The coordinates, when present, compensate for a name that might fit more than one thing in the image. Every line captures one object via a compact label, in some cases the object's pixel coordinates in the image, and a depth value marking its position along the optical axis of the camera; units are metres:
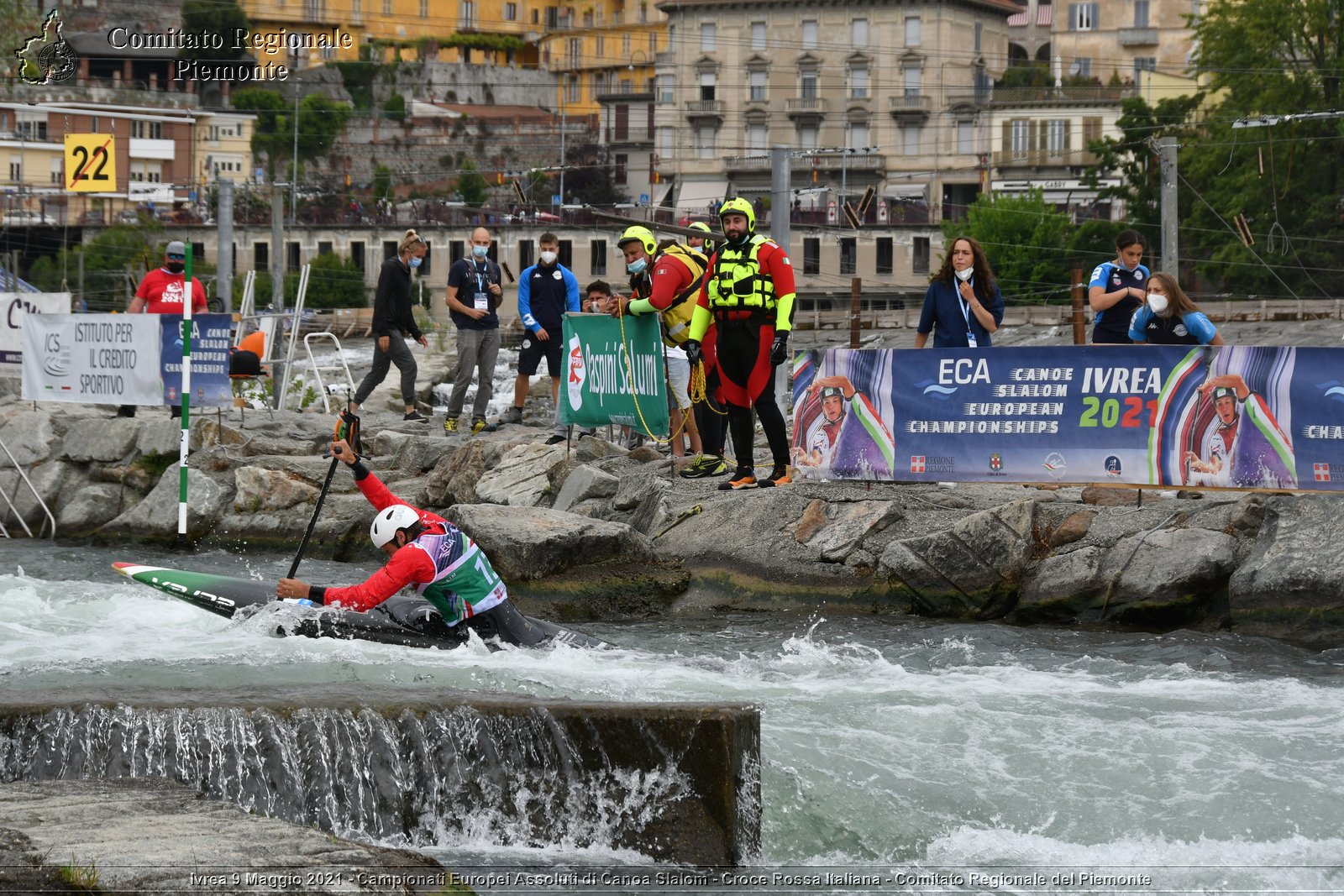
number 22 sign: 41.31
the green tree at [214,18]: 124.25
